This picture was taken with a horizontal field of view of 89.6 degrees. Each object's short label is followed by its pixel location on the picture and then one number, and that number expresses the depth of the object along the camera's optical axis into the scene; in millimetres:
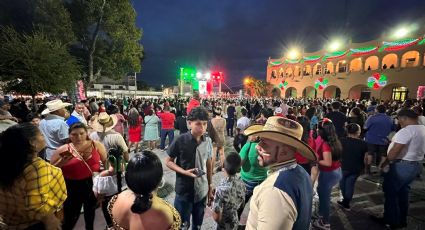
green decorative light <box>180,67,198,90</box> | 34062
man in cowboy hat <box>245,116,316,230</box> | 1284
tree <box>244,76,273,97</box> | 50406
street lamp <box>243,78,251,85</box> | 53569
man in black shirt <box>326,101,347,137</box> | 6312
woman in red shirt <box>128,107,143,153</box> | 7598
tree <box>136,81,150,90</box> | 66750
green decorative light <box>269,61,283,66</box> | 49544
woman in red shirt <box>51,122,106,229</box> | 2816
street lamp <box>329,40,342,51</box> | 38625
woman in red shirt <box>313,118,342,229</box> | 3559
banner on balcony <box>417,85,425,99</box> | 20031
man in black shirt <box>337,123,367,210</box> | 4129
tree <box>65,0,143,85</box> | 18250
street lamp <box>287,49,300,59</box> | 46441
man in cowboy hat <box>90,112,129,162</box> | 3693
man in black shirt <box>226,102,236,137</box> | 10680
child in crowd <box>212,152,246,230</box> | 2618
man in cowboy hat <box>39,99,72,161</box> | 3979
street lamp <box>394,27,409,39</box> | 29856
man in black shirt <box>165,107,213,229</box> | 2859
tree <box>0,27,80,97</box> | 9992
